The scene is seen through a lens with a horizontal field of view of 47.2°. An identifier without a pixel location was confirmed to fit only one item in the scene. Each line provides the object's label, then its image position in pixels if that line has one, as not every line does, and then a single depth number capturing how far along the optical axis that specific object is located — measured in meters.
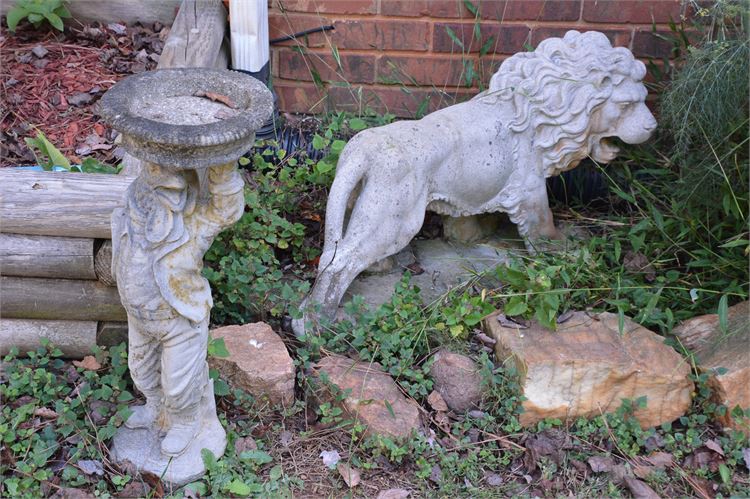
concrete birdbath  2.42
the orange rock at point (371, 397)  3.14
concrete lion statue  3.53
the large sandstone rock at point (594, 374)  3.26
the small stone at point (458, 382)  3.33
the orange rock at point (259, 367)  3.19
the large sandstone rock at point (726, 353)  3.23
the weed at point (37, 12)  4.59
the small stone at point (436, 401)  3.30
